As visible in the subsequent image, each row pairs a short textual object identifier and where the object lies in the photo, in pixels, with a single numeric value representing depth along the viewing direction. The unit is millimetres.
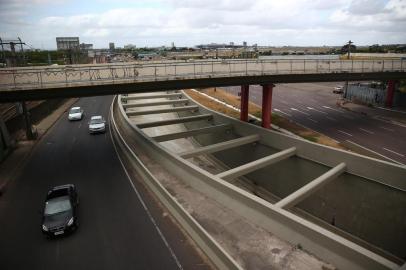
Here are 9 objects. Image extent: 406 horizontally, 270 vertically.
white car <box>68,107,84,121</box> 46219
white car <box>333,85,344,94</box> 71338
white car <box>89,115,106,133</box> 37625
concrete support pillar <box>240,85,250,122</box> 37669
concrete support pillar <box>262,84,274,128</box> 36469
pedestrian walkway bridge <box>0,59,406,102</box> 23891
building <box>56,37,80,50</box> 124888
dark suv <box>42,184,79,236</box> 16297
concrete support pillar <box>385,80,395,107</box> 53369
